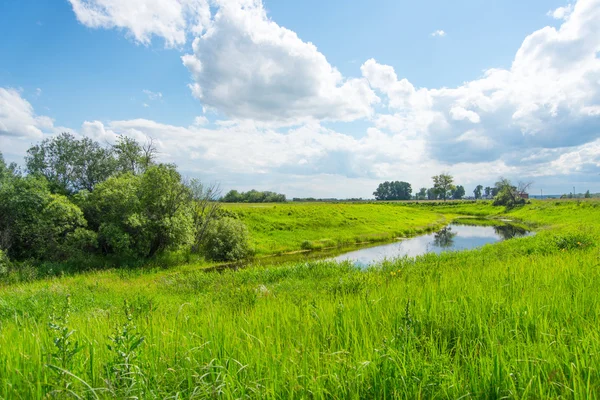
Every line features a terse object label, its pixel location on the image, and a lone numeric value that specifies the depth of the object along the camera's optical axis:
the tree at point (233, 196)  113.70
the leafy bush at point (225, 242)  30.34
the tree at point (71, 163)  31.98
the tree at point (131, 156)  36.62
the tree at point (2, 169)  25.38
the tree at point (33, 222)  23.16
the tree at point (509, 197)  85.20
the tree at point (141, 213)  24.84
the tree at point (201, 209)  31.41
